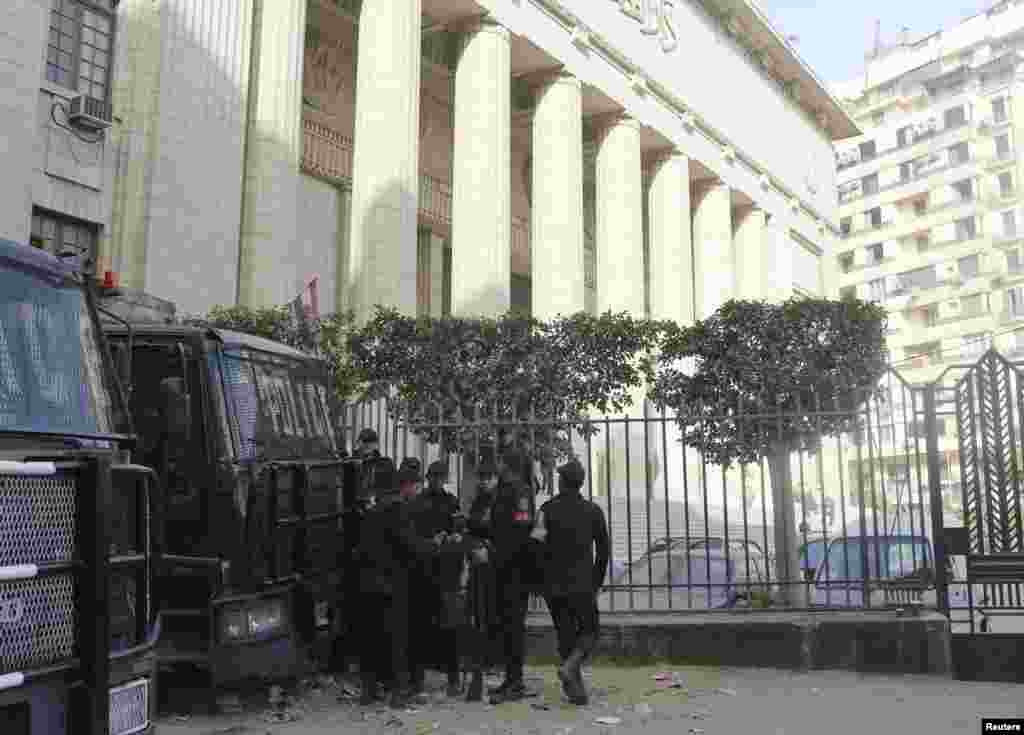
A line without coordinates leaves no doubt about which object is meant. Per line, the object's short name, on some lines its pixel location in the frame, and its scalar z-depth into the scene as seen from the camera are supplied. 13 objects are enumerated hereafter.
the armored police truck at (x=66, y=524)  3.71
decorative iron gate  8.53
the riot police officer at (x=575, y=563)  7.32
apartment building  56.50
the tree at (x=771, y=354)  13.98
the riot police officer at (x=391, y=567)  7.30
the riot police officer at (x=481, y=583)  7.64
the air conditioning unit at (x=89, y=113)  15.20
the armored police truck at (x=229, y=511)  6.78
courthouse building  15.89
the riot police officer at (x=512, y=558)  7.54
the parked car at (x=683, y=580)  9.33
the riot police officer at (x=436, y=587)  7.52
